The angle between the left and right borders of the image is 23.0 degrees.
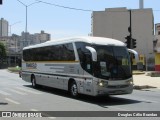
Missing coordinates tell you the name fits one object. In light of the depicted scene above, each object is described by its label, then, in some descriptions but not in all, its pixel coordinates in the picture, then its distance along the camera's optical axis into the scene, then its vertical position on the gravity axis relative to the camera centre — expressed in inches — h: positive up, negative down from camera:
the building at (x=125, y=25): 3508.9 +321.8
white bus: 686.5 -11.6
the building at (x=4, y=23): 7652.6 +742.6
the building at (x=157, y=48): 2324.6 +75.0
